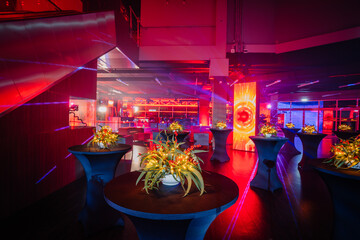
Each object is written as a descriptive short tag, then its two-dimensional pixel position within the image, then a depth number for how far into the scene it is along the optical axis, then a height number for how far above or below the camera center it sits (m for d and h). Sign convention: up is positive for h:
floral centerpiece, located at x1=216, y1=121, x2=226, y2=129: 6.04 -0.21
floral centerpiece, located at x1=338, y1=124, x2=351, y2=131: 7.65 -0.22
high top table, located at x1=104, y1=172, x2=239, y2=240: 1.02 -0.54
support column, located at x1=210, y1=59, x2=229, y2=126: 7.82 +0.83
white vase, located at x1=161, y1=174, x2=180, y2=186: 1.36 -0.49
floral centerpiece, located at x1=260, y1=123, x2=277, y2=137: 4.03 -0.25
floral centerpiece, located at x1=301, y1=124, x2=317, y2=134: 5.84 -0.29
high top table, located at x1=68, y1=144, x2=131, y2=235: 2.24 -0.89
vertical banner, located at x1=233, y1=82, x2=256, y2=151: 7.66 +0.20
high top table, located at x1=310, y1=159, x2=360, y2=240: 1.74 -0.78
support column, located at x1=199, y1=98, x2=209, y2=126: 14.39 +0.62
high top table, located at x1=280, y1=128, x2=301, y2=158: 7.35 -1.11
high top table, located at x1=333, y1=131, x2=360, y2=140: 6.80 -0.47
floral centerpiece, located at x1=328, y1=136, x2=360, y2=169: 1.83 -0.35
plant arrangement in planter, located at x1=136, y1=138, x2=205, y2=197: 1.26 -0.34
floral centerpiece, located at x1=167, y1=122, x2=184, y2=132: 5.15 -0.26
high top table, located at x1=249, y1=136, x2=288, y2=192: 3.63 -0.91
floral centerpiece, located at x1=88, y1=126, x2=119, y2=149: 2.50 -0.31
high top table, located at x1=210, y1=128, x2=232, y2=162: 5.82 -0.88
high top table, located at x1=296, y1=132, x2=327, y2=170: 5.54 -0.72
